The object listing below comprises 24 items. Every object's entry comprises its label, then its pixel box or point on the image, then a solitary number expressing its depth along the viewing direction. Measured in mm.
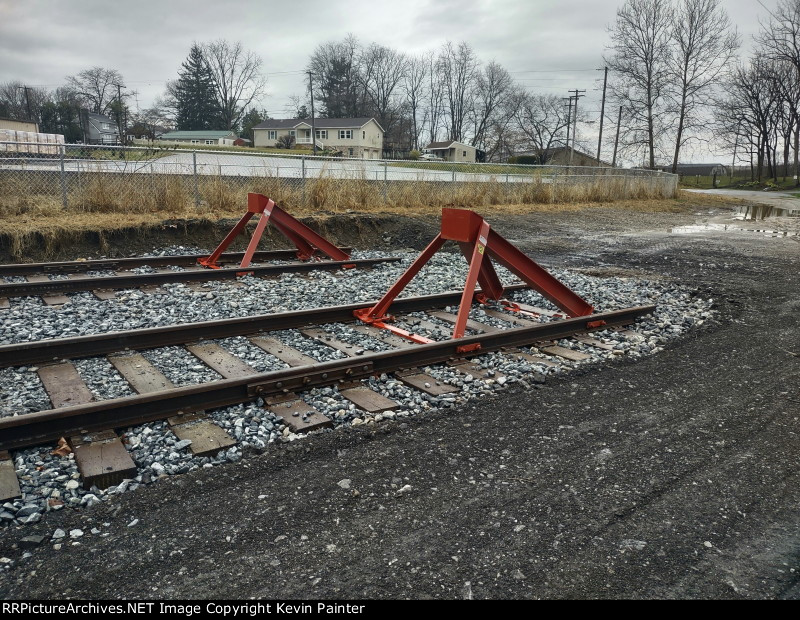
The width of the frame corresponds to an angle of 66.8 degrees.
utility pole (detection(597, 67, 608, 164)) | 60594
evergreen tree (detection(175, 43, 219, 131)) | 80500
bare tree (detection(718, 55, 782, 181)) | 62809
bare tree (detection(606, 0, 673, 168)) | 55750
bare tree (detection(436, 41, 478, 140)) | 91438
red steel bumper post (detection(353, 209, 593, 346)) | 6418
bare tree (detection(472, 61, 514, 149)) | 87938
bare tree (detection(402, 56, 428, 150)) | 94000
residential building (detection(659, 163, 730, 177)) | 92819
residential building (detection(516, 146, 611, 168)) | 74869
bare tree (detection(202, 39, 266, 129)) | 83688
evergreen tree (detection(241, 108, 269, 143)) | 84938
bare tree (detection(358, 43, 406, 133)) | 90625
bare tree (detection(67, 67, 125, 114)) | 81062
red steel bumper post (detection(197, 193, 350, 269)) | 10367
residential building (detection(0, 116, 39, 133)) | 48594
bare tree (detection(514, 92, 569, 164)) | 83188
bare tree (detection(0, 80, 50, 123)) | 73500
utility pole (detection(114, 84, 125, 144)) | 58094
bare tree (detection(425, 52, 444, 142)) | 93625
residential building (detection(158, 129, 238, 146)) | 74312
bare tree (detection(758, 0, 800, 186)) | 57344
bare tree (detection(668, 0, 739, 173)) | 53875
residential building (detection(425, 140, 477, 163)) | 81938
